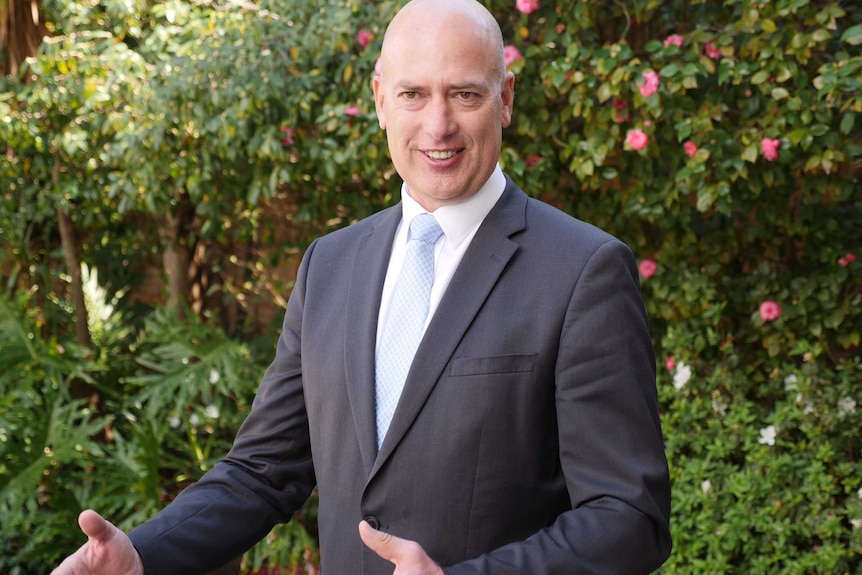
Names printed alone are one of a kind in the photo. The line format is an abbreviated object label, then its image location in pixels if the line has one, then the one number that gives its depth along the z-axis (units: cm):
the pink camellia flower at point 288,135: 457
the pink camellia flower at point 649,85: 370
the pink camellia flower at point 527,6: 383
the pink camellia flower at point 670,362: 439
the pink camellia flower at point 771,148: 364
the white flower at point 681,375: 433
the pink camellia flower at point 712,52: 378
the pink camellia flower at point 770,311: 422
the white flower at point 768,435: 411
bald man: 150
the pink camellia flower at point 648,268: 443
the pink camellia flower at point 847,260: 414
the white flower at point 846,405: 405
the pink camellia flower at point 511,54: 393
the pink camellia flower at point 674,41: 381
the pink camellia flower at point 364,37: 425
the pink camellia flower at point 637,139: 379
